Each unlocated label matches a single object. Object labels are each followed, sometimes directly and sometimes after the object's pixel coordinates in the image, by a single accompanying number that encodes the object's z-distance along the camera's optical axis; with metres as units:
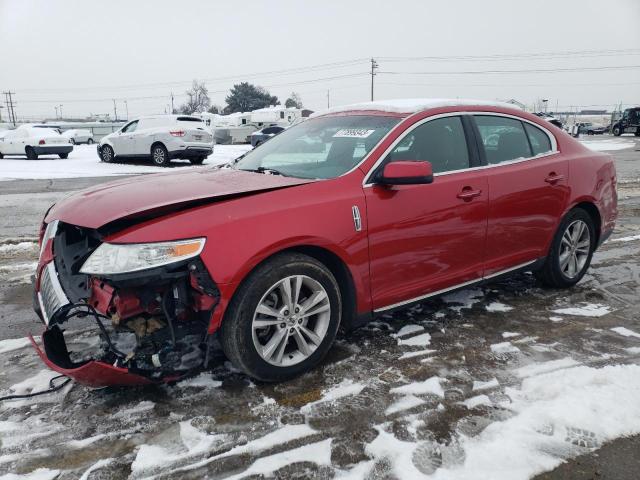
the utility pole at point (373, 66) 67.81
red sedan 2.58
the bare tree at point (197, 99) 98.91
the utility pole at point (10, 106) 99.19
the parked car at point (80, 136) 40.24
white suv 16.06
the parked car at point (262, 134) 31.11
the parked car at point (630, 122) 38.50
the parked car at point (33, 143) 20.58
